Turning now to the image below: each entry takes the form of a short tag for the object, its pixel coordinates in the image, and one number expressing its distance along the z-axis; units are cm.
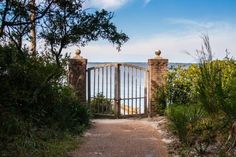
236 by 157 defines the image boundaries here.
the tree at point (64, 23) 564
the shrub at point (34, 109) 519
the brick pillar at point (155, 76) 925
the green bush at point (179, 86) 882
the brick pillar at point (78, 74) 914
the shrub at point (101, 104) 940
